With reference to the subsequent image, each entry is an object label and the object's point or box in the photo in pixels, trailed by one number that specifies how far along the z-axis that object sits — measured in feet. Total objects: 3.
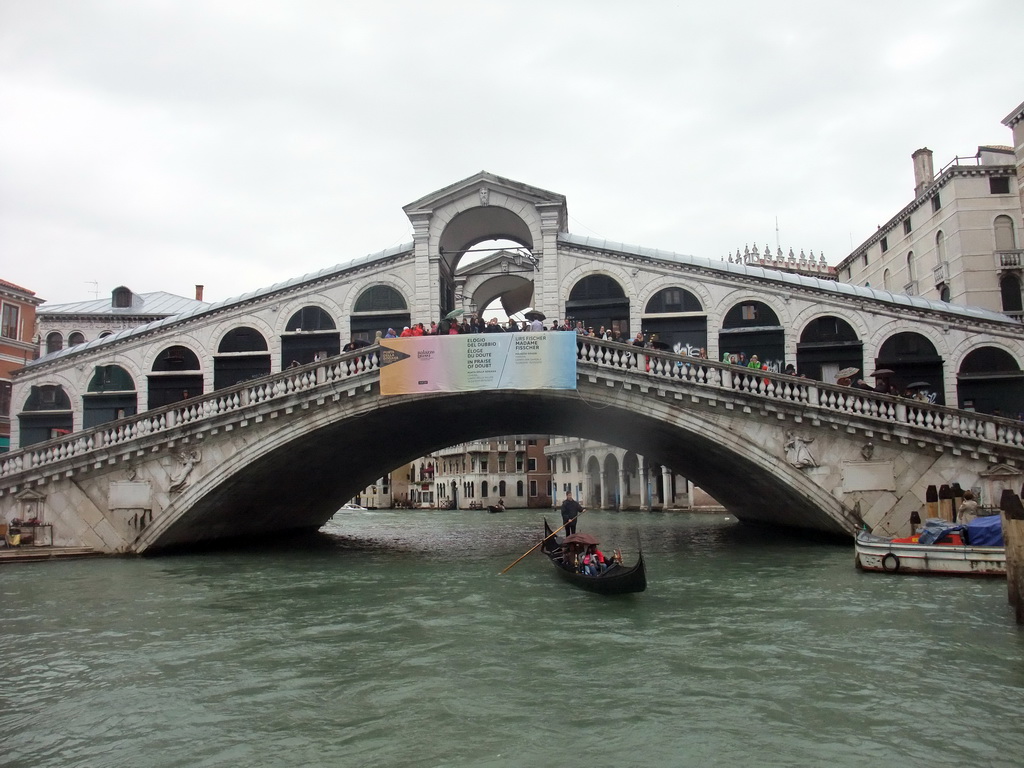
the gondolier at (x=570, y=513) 60.83
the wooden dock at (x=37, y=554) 61.72
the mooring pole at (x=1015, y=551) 35.01
